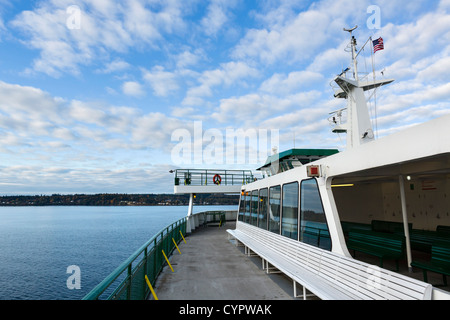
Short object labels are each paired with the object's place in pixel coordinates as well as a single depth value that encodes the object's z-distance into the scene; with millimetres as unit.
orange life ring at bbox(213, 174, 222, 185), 19594
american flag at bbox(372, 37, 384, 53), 10602
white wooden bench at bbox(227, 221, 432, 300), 3477
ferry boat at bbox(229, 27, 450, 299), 3936
